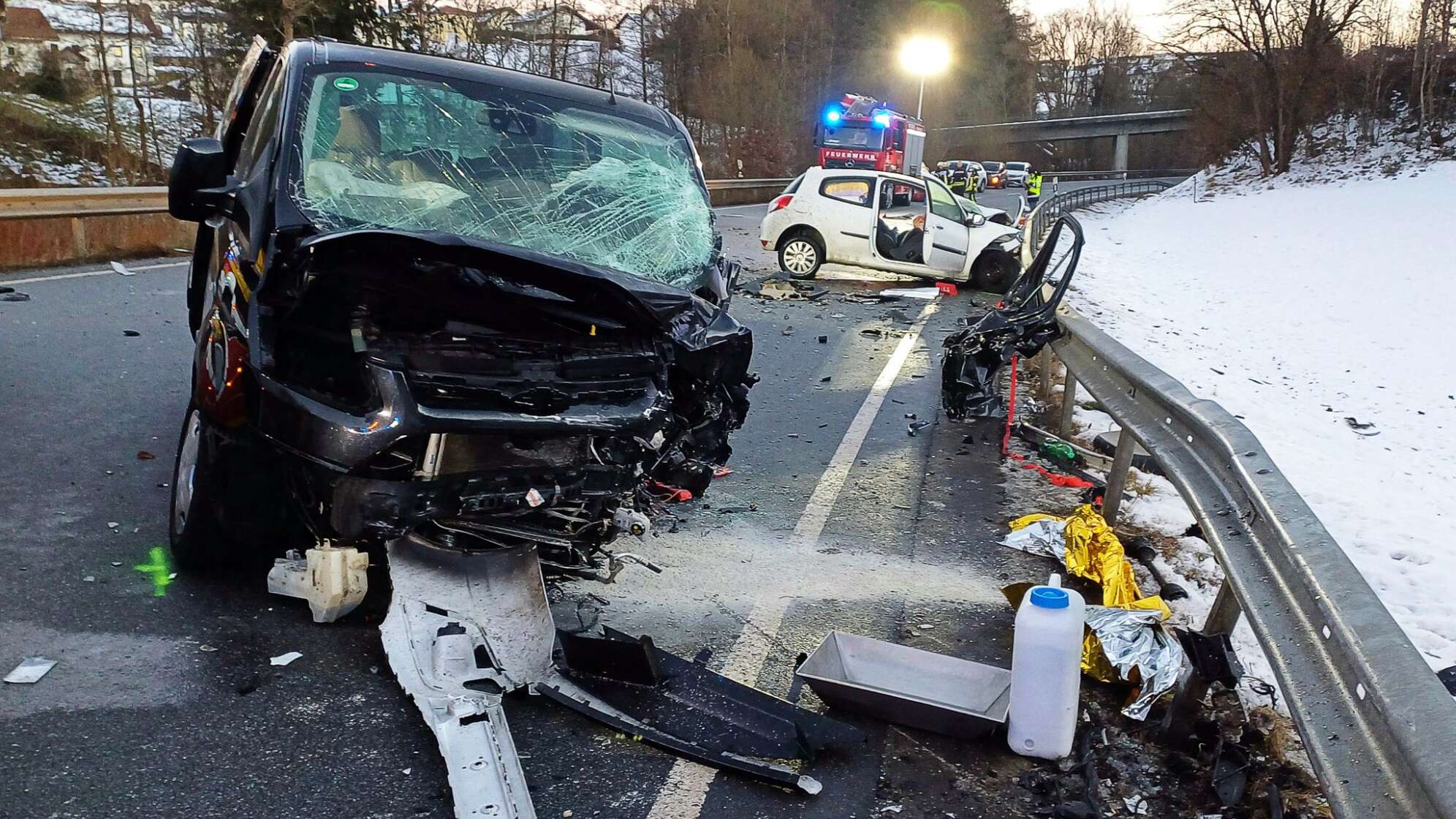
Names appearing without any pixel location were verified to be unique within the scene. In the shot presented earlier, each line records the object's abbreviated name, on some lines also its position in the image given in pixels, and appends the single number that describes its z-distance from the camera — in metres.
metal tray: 3.43
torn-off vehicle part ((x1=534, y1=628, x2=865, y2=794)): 3.26
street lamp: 57.06
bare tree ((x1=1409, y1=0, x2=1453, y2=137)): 41.69
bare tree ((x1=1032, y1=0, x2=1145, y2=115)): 103.75
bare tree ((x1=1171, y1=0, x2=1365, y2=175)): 45.94
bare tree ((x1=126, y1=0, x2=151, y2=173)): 31.45
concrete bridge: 83.50
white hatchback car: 15.96
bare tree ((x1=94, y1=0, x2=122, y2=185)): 29.28
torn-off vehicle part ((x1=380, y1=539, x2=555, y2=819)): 3.07
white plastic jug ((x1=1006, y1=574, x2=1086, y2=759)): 3.35
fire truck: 33.16
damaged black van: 3.44
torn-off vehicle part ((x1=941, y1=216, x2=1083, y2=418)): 7.05
